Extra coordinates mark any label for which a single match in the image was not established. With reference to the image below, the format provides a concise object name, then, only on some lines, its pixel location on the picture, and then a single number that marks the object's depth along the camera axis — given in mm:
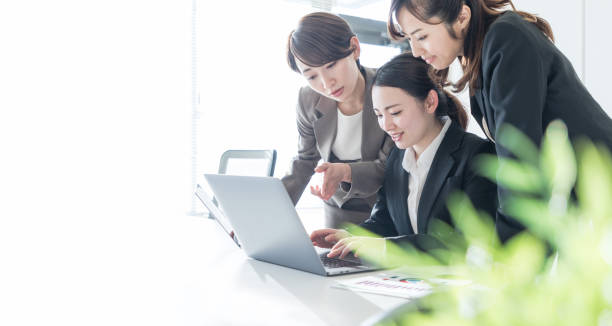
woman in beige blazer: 1728
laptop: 1078
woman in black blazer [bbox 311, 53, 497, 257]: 1450
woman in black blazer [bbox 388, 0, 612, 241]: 1054
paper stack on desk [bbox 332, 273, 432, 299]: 924
